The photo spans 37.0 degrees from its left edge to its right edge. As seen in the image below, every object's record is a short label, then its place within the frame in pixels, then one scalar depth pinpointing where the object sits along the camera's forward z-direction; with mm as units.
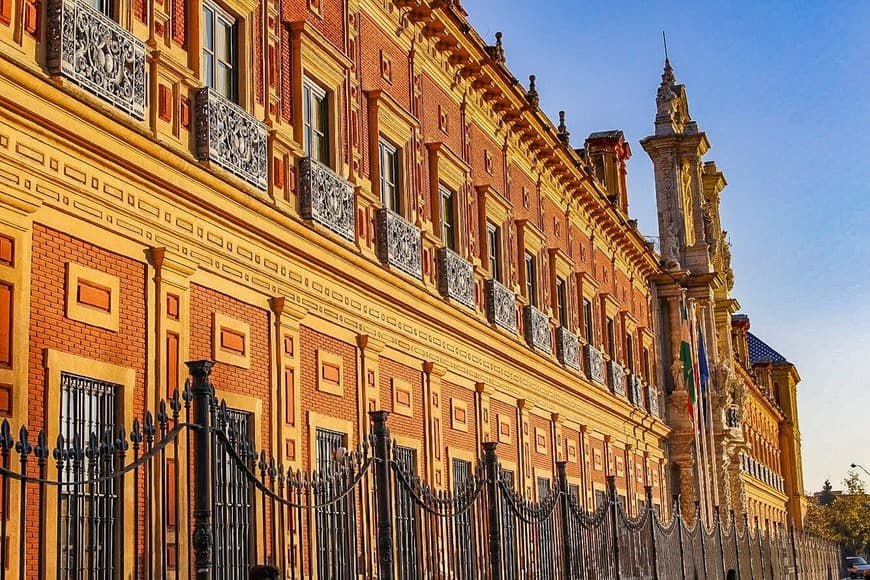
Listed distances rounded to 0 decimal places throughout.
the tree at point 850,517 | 90688
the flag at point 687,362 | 37688
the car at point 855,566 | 60875
